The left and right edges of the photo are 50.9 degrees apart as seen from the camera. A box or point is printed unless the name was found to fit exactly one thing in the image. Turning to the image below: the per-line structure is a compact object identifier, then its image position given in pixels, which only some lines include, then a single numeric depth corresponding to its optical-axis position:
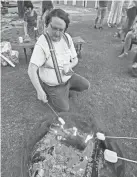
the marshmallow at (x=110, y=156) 1.18
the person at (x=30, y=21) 4.45
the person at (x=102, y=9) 6.23
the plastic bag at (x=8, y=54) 3.55
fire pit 1.28
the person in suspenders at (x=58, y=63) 1.66
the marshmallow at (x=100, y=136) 1.33
